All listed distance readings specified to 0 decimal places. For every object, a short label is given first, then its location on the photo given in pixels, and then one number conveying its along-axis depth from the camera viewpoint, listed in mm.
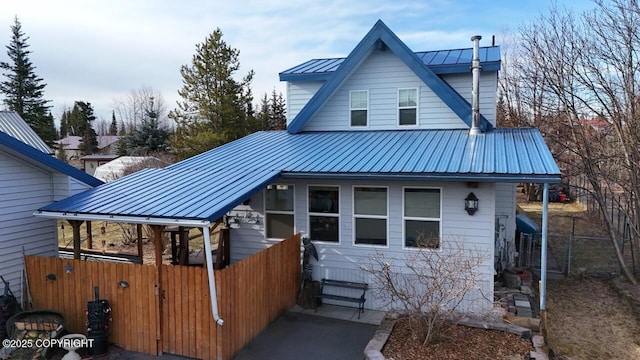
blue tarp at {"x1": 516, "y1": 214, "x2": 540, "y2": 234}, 13820
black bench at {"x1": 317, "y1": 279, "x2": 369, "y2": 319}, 9375
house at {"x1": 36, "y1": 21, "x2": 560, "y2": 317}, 8188
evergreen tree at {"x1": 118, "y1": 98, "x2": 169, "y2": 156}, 32844
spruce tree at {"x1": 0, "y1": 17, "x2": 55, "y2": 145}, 38500
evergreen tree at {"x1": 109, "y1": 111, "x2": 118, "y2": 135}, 81806
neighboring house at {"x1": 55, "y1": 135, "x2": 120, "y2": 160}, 56400
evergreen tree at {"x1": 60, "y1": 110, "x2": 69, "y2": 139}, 78188
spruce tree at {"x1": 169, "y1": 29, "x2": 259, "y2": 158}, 29766
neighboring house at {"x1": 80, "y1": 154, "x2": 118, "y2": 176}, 39928
